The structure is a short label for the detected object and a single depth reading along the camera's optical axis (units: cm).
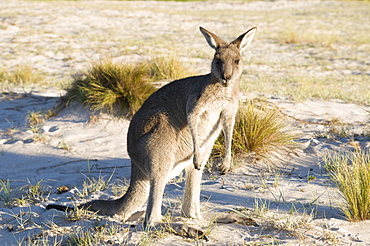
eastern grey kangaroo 624
